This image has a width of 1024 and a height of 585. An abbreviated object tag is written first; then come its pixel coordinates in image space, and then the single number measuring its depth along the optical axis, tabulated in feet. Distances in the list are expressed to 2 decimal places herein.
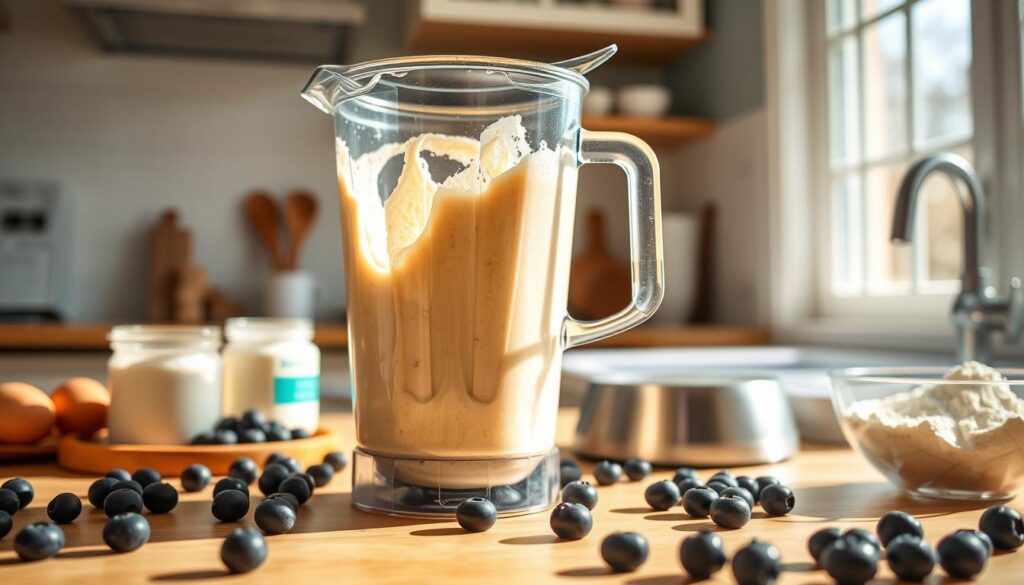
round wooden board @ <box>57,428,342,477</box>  2.55
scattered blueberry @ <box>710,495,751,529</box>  1.80
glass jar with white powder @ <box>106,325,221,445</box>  2.68
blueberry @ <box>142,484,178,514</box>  1.96
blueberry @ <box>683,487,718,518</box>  1.92
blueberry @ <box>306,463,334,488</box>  2.35
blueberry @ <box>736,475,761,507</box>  2.09
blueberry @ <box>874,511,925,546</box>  1.61
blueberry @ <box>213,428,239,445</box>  2.65
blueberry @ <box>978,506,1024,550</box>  1.60
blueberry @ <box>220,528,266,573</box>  1.45
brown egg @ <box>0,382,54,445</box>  2.76
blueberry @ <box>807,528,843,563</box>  1.50
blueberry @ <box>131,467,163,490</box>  2.27
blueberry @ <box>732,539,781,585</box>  1.34
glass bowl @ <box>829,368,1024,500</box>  2.03
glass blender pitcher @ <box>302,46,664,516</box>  1.95
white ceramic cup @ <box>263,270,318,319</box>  8.54
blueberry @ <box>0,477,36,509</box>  2.02
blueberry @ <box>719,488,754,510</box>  1.94
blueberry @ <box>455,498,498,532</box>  1.76
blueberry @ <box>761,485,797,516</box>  1.91
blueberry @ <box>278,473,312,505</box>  2.05
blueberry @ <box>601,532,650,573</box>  1.47
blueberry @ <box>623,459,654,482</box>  2.42
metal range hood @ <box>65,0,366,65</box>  7.50
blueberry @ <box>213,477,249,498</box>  2.04
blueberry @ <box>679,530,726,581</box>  1.41
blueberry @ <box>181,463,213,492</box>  2.26
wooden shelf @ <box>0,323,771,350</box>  6.71
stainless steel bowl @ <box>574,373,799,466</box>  2.62
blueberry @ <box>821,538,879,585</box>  1.36
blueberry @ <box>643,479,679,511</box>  2.02
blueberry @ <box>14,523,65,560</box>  1.53
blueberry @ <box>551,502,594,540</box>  1.69
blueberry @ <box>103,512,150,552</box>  1.60
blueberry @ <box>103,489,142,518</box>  1.90
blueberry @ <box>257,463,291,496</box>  2.18
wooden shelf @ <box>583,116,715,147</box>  8.43
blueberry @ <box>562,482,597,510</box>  2.01
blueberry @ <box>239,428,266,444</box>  2.72
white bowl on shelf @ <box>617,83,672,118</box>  8.66
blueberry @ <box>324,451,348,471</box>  2.60
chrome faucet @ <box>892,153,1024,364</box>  3.89
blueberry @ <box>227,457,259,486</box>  2.40
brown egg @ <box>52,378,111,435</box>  2.92
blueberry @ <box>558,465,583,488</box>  2.37
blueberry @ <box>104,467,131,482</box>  2.24
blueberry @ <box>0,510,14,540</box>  1.68
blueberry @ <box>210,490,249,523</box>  1.86
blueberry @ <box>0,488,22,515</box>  1.90
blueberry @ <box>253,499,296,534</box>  1.74
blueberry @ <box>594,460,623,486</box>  2.35
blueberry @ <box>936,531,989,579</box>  1.41
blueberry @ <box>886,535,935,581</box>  1.40
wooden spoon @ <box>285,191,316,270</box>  9.09
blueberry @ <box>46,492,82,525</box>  1.87
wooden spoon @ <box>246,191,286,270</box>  9.11
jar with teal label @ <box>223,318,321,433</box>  3.01
